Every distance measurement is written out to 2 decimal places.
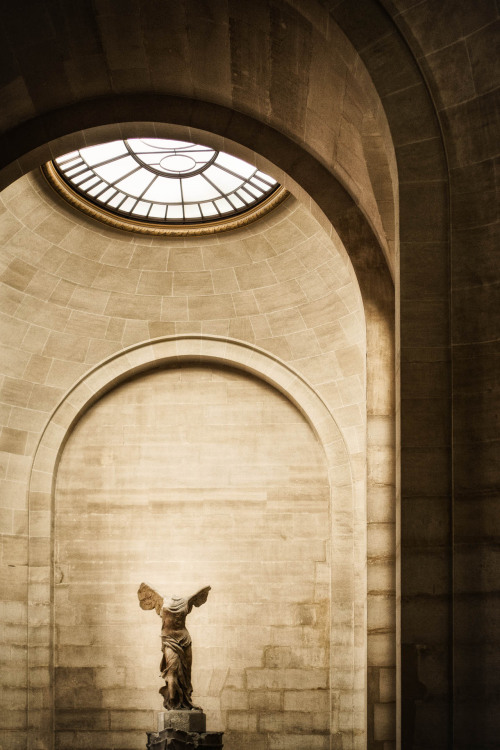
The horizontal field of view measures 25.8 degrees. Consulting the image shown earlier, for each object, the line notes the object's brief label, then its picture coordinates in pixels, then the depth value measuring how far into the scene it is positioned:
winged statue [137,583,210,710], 16.70
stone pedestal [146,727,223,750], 15.53
